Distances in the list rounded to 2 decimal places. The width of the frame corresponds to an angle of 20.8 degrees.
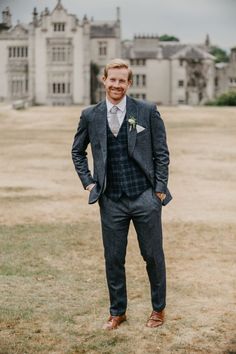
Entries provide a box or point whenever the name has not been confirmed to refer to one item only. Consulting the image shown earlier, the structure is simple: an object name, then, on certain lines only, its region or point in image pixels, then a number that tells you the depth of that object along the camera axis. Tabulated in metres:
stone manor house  69.75
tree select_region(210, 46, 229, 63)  124.61
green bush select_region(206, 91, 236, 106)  64.88
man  5.80
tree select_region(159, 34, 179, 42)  114.00
